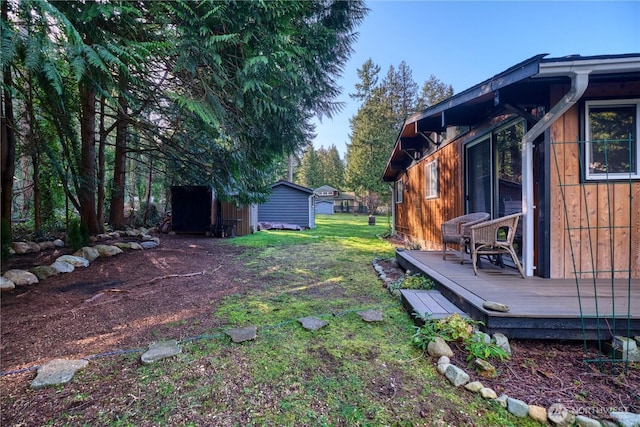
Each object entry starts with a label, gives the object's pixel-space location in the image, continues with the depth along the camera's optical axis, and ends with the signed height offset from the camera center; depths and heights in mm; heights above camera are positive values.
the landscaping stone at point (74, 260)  4961 -761
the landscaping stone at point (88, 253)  5450 -708
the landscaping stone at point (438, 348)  2258 -1094
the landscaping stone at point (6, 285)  3725 -886
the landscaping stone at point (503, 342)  2285 -1064
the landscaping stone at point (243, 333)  2566 -1104
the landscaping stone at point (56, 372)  1896 -1085
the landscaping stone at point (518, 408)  1689 -1179
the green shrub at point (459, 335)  2213 -1057
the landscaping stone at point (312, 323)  2848 -1126
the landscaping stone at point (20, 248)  5898 -625
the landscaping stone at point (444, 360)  2150 -1133
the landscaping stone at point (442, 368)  2072 -1147
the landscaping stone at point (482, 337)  2325 -1038
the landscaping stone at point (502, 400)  1751 -1175
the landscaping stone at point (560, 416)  1618 -1181
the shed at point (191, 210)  11352 +213
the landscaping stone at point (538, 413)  1652 -1189
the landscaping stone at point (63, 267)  4645 -818
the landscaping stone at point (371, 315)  3039 -1124
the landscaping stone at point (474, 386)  1872 -1158
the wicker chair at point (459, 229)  4164 -273
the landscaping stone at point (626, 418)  1553 -1161
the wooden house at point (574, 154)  3098 +686
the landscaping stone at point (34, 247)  6160 -636
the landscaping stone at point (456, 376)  1946 -1141
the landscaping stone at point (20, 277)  3943 -833
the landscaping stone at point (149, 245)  7200 -742
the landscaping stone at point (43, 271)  4309 -831
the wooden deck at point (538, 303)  2338 -854
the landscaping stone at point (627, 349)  2133 -1057
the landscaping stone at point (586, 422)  1576 -1182
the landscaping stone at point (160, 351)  2201 -1095
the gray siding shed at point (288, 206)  16388 +459
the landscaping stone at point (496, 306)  2398 -811
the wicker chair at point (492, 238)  3550 -345
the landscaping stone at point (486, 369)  2023 -1132
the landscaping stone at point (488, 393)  1808 -1163
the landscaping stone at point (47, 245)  6478 -642
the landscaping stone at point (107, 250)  5912 -706
